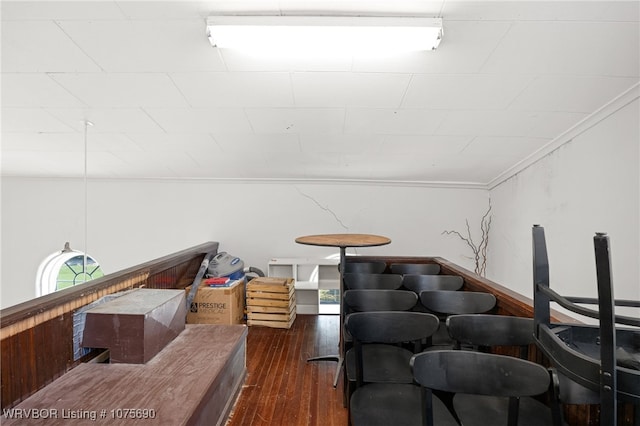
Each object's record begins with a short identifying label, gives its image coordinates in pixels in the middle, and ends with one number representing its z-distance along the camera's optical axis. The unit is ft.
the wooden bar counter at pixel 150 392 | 3.24
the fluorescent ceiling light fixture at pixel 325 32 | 6.02
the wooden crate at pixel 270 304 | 12.04
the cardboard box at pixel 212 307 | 11.44
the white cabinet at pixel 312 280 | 14.06
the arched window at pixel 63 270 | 16.05
